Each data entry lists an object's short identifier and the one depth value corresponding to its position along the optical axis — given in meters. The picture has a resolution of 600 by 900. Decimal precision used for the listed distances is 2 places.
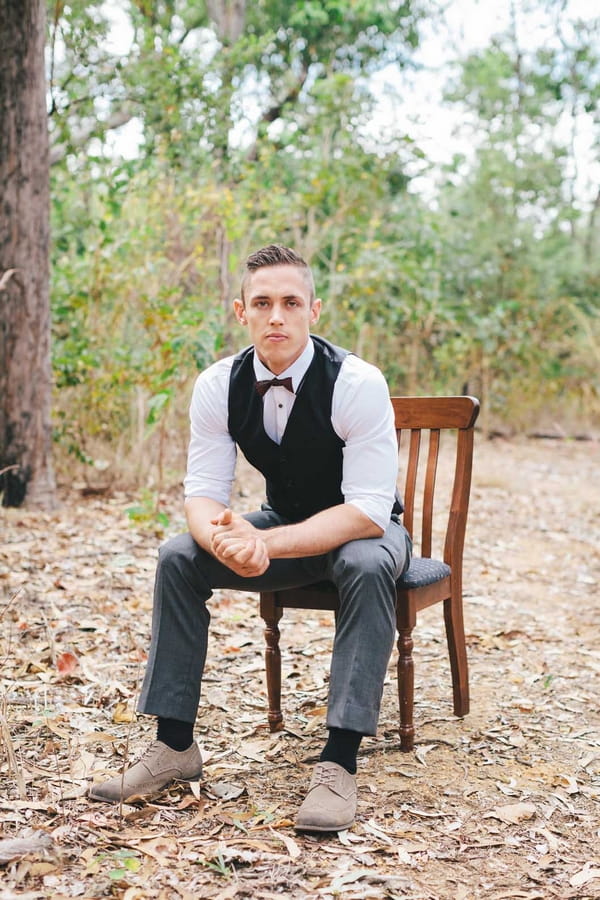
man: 2.43
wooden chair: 2.78
